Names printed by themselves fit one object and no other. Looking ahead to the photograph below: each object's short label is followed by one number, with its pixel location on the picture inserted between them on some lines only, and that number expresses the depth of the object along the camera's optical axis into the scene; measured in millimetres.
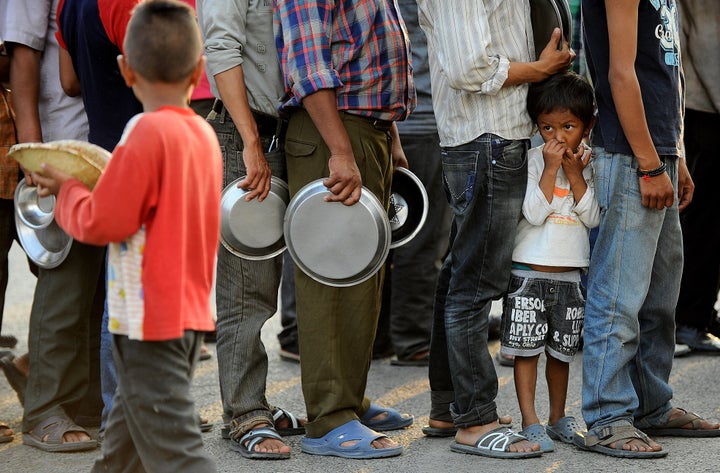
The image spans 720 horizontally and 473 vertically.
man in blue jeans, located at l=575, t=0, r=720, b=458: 7695
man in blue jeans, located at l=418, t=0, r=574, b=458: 7746
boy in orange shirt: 5594
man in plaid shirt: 7766
